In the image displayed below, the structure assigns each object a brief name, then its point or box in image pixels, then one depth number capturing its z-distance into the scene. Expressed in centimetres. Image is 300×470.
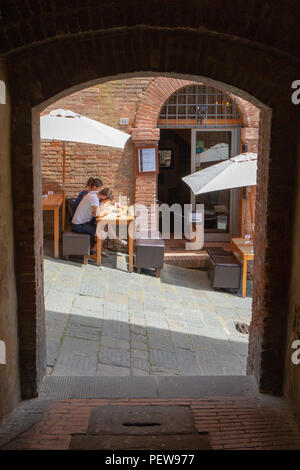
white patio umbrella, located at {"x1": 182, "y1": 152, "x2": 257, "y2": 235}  857
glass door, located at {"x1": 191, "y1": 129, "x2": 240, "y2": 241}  1094
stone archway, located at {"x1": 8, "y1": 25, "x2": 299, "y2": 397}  422
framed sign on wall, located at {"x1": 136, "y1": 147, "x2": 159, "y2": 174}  1022
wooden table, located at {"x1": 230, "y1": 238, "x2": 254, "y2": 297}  868
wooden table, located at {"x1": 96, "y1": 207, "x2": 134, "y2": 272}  920
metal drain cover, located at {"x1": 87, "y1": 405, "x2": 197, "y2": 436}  390
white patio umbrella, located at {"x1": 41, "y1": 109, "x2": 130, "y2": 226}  875
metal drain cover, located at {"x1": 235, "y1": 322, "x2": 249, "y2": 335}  729
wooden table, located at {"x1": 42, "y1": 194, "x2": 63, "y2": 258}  920
